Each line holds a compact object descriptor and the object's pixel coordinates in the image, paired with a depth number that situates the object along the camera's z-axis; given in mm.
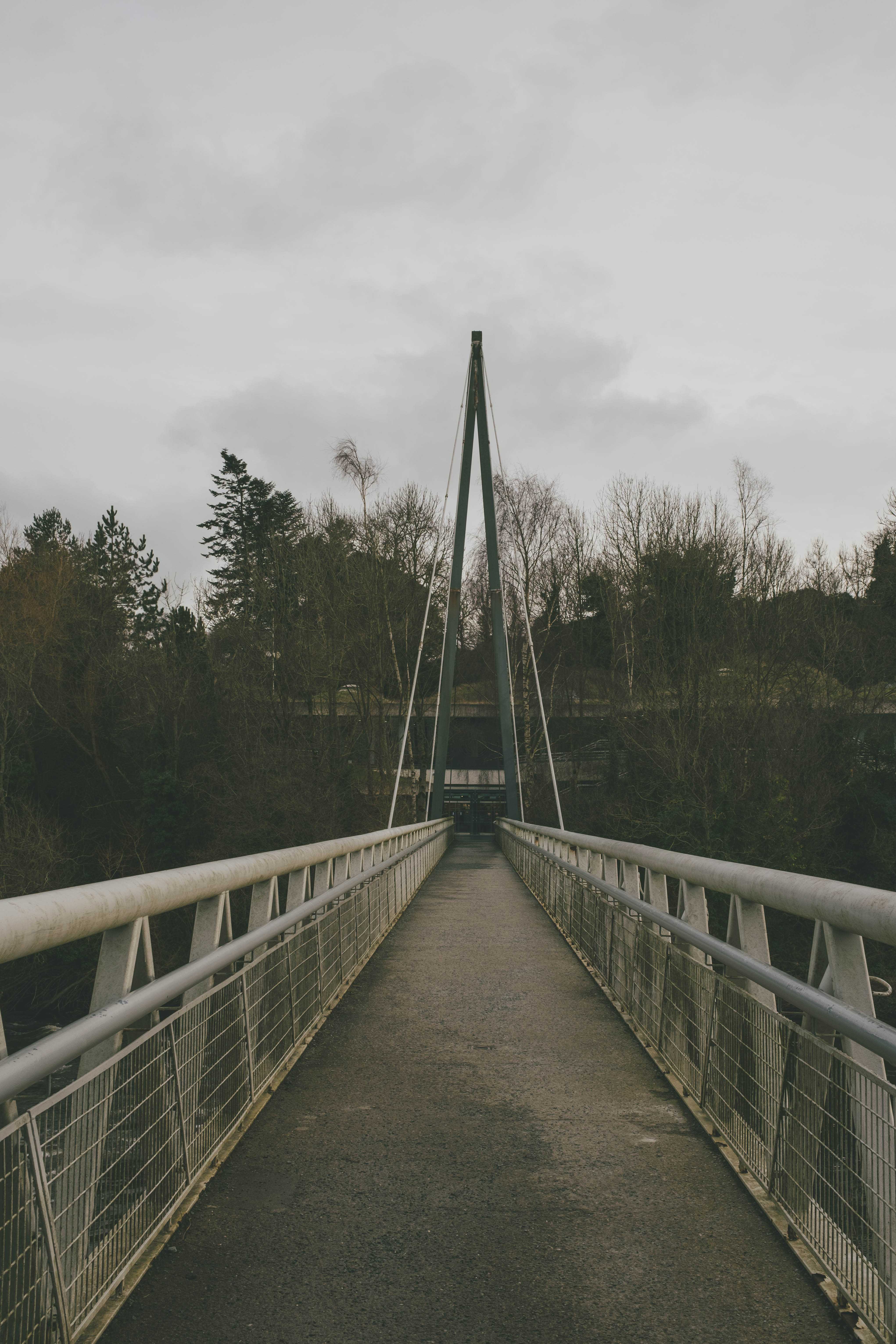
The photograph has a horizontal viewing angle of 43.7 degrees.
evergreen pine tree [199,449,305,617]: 52125
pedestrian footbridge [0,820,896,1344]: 2367
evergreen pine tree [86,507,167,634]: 41719
